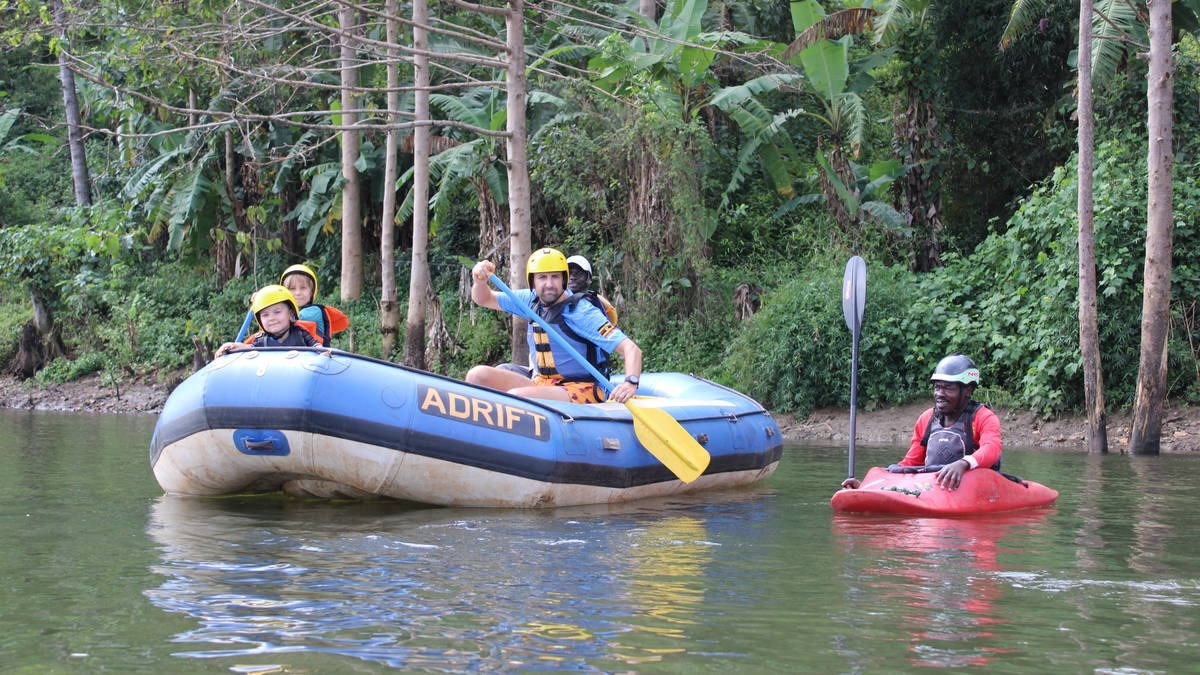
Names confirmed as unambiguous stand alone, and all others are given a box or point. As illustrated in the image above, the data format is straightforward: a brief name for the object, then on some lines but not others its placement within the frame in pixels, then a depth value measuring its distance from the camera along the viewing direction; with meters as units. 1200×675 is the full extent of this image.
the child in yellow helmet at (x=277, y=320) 15.80
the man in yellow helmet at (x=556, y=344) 16.33
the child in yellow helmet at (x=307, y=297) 17.22
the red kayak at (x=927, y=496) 14.74
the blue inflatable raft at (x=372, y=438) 14.16
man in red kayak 14.91
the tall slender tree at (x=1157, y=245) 21.92
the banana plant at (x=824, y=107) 30.52
